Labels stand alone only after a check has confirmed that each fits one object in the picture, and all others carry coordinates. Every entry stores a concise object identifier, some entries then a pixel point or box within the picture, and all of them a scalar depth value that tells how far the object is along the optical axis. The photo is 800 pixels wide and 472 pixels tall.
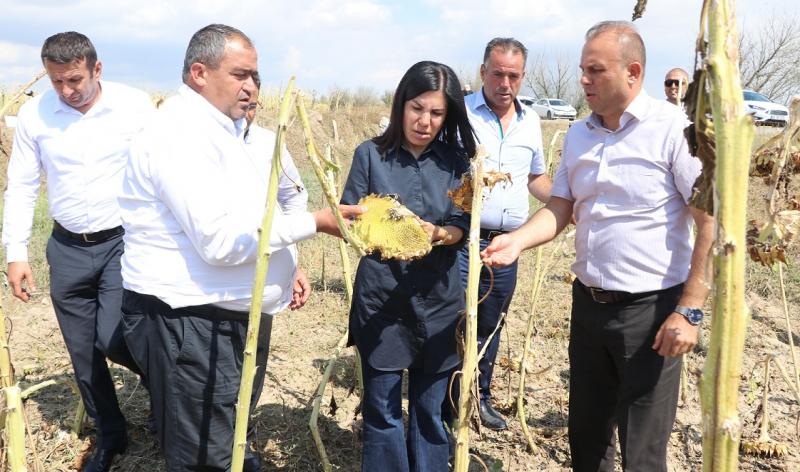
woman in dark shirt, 2.52
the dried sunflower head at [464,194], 2.15
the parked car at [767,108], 18.18
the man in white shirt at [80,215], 3.14
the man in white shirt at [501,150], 3.49
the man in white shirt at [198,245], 2.02
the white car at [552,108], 29.61
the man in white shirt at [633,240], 2.17
